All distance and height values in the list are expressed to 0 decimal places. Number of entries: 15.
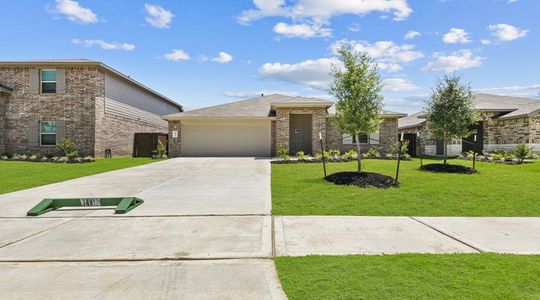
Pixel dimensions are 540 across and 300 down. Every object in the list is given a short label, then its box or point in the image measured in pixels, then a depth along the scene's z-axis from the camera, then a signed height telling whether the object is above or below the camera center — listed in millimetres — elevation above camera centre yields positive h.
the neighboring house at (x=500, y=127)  19158 +1279
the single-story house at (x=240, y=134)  21891 +814
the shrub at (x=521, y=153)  16141 -344
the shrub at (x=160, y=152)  21578 -516
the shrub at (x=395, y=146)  19944 -18
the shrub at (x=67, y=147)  18688 -175
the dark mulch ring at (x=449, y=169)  12453 -932
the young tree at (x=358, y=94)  10406 +1741
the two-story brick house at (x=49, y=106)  19422 +2385
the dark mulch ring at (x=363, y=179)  9339 -1059
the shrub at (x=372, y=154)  20078 -540
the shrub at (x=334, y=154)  18250 -527
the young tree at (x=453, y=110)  13094 +1515
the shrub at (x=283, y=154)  17236 -516
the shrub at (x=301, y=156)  17312 -610
